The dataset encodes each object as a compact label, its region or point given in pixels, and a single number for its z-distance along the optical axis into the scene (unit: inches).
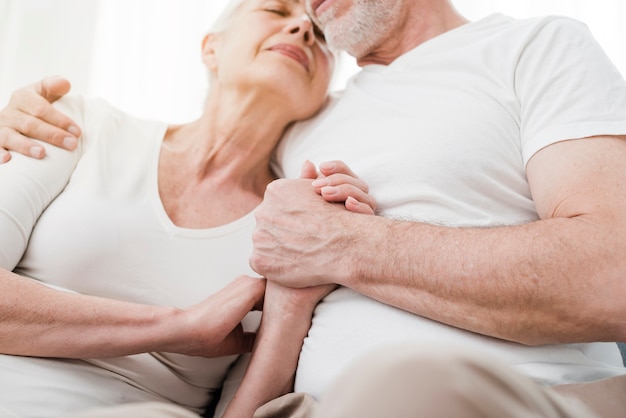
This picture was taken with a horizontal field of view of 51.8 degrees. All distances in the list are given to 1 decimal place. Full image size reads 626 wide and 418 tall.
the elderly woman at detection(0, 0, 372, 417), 41.6
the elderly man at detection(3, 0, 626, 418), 34.9
